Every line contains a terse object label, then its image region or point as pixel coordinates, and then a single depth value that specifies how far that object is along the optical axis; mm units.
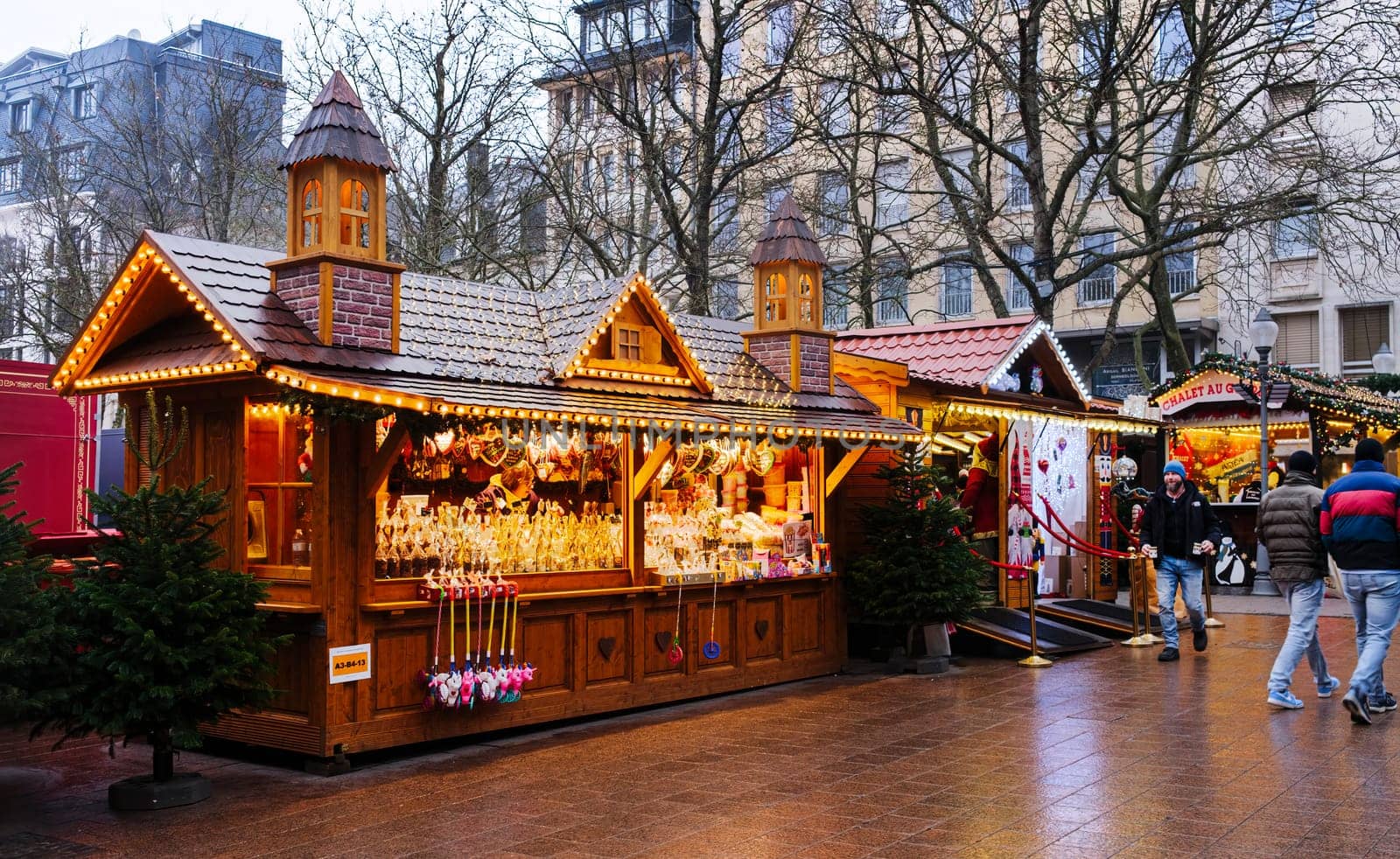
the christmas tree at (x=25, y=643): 6934
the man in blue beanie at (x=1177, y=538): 12508
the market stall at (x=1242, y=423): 21031
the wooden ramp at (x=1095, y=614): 15336
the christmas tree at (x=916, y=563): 12641
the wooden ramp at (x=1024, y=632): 13578
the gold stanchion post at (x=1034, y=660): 12984
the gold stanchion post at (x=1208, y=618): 16228
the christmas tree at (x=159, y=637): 7277
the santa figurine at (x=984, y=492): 14789
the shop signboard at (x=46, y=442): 13477
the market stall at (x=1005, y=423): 13836
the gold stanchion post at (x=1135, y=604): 14539
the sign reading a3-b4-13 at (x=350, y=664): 8430
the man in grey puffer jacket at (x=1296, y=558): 10000
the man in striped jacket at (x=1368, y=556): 9359
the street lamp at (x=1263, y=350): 18438
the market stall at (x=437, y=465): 8609
